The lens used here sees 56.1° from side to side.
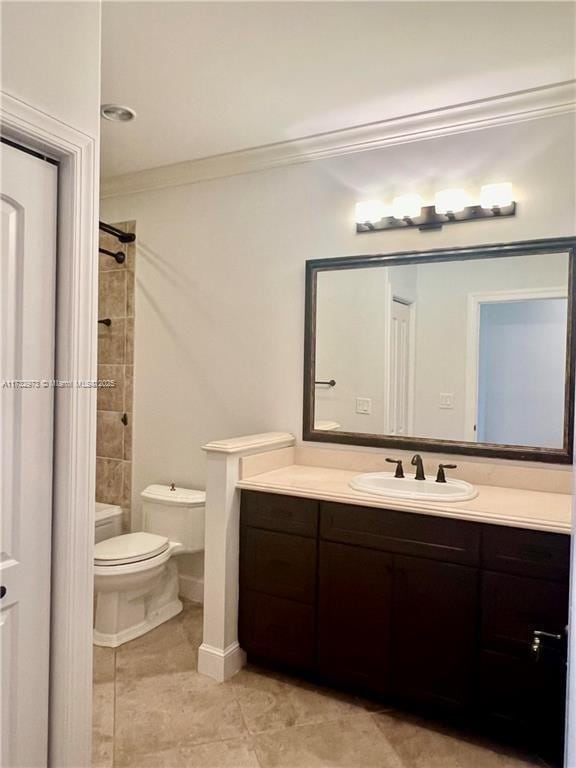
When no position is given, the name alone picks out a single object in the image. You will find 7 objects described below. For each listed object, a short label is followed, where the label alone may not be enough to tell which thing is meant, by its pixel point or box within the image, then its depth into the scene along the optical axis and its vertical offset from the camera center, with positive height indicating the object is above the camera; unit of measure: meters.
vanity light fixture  2.39 +0.79
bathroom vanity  1.95 -0.49
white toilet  2.68 -0.97
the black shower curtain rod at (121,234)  3.32 +0.86
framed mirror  2.33 +0.13
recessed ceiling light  2.47 +1.22
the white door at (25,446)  1.33 -0.19
